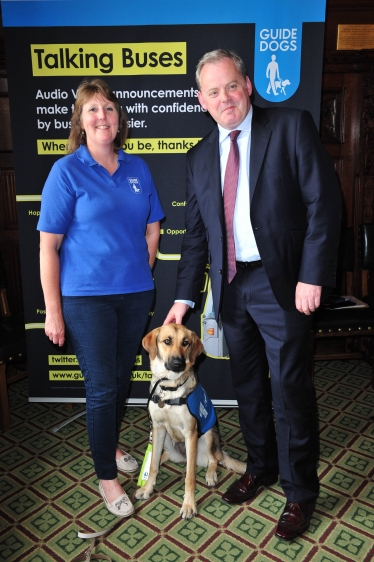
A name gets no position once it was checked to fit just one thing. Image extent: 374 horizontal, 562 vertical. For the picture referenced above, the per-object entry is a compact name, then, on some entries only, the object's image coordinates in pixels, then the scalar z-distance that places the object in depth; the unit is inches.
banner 110.3
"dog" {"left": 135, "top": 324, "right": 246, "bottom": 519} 92.2
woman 82.4
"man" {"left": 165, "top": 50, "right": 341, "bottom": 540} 76.3
